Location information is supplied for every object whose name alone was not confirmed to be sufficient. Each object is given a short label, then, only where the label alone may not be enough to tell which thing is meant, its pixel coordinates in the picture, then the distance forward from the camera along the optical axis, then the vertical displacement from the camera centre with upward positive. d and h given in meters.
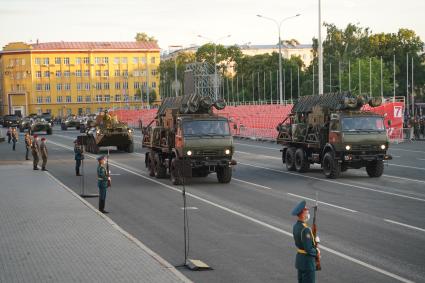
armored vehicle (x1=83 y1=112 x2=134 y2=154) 49.28 -1.99
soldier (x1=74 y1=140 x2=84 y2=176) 33.55 -2.20
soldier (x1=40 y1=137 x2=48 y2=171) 36.62 -2.32
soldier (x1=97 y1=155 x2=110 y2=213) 21.30 -2.12
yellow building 175.25 +5.72
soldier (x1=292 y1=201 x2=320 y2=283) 10.02 -1.87
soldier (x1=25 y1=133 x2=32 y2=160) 44.03 -2.07
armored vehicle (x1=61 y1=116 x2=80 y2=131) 100.01 -2.65
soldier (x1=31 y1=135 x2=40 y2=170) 37.03 -2.32
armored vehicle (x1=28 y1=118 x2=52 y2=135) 82.56 -2.40
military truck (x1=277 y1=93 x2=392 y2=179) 29.42 -1.54
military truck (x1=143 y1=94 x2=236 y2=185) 28.00 -1.46
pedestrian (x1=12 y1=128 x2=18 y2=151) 56.62 -2.37
